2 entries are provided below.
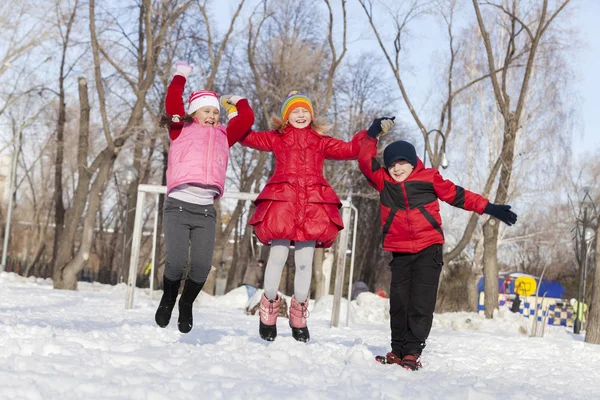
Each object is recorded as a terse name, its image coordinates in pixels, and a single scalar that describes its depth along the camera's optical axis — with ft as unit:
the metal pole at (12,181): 73.85
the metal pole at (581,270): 61.58
